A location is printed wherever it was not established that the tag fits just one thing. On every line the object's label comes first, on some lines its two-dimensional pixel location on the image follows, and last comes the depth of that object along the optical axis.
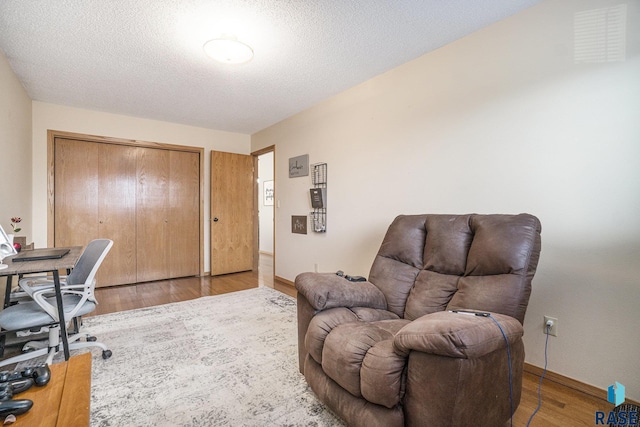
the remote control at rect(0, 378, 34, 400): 0.98
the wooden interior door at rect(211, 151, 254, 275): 4.80
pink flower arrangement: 2.53
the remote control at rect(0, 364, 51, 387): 1.07
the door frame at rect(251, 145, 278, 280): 5.24
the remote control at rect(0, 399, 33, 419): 0.91
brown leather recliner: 1.08
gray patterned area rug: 1.53
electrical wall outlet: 1.82
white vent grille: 1.60
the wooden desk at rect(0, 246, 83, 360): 1.63
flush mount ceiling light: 2.11
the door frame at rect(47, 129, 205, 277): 3.67
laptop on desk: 1.91
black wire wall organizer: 3.61
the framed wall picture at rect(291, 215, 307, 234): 3.97
